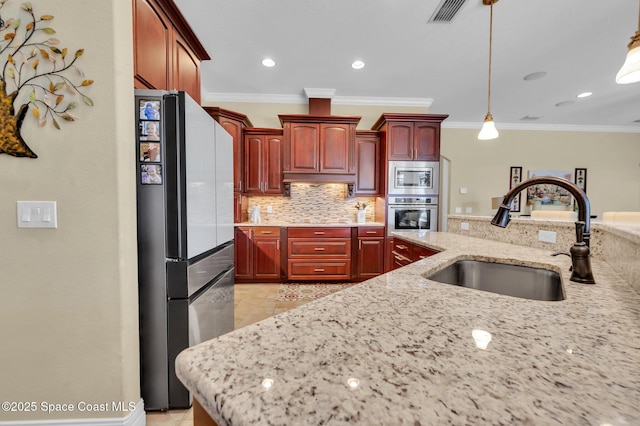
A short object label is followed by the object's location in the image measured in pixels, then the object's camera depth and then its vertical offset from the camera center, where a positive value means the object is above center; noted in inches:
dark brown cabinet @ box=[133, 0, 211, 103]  54.9 +41.0
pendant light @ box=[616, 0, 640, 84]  49.6 +28.9
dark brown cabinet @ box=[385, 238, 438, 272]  73.8 -15.7
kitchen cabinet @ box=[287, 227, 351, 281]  134.2 -26.5
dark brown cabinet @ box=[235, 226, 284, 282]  135.4 -27.4
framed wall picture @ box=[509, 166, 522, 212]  200.7 +23.1
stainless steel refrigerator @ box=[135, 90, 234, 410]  50.1 -6.4
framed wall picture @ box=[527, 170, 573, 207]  202.2 +8.6
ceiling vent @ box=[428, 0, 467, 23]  79.4 +65.5
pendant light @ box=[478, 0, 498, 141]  91.0 +28.5
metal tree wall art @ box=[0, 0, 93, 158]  42.0 +22.1
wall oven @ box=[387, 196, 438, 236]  135.9 -4.8
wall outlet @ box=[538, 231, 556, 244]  54.1 -6.9
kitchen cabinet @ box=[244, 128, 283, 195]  144.2 +25.7
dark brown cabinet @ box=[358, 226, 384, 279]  137.4 -26.0
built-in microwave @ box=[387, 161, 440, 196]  136.3 +15.6
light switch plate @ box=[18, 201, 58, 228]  43.2 -1.6
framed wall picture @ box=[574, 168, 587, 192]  202.8 +23.5
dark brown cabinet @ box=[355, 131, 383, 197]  146.9 +24.7
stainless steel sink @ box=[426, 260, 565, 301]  41.0 -13.3
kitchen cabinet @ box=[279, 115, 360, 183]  138.9 +32.7
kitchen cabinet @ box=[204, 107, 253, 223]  129.3 +38.4
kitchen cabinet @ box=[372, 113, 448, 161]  136.8 +36.7
